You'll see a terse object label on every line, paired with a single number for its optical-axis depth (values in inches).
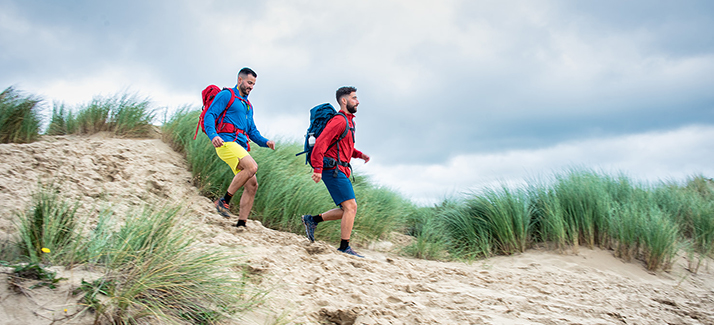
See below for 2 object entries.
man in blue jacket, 202.5
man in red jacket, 188.9
